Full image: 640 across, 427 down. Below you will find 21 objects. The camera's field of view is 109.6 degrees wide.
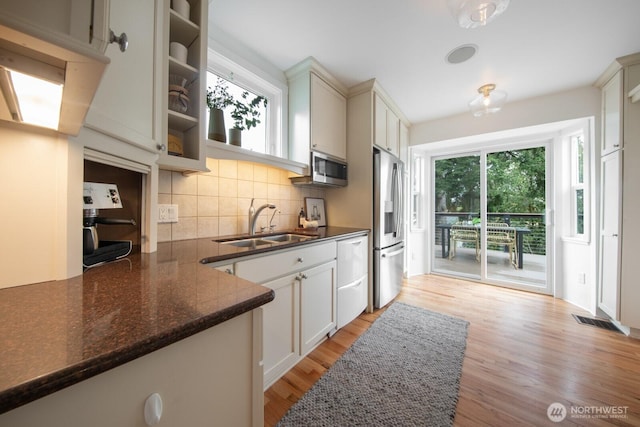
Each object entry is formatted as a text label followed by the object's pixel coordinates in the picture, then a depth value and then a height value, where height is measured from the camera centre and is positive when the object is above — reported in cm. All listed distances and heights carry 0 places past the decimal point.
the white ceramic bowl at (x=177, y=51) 130 +94
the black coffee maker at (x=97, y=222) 84 -4
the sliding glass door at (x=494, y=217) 306 -4
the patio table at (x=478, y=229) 318 -31
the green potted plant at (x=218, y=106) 161 +82
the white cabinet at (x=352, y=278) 198 -61
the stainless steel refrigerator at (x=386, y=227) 240 -14
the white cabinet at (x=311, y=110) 212 +102
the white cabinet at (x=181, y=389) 35 -34
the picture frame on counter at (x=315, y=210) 247 +4
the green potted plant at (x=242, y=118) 174 +77
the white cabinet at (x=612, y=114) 200 +93
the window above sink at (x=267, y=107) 161 +106
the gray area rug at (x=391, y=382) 119 -106
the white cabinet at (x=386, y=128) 252 +104
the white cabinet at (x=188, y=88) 129 +75
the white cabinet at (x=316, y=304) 158 -69
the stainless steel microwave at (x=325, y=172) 213 +43
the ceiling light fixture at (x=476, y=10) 122 +114
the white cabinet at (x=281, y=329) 133 -72
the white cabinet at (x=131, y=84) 78 +51
